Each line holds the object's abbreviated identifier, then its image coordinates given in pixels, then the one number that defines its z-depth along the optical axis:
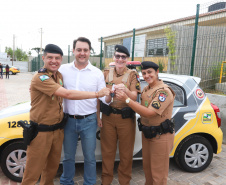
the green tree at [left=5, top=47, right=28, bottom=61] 73.75
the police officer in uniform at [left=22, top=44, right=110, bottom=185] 2.10
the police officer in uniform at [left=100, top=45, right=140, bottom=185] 2.53
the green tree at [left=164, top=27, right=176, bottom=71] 6.29
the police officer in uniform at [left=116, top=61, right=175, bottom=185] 2.12
